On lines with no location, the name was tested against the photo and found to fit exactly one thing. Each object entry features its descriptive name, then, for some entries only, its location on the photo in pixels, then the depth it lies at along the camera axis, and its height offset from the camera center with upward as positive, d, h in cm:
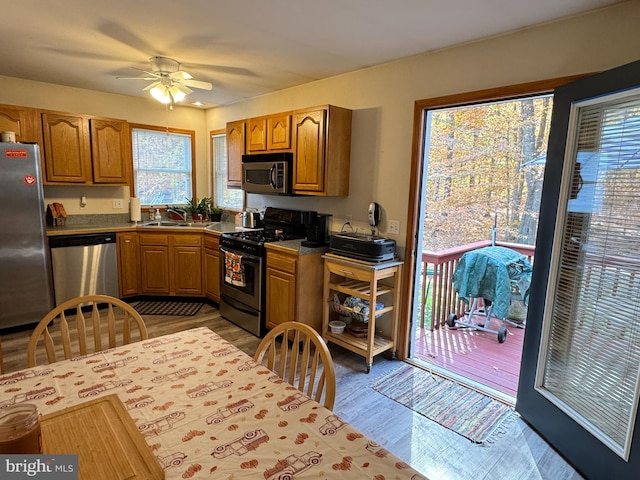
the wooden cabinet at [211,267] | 427 -98
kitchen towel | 366 -85
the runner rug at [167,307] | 420 -147
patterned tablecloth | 94 -70
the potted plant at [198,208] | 511 -35
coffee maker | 344 -40
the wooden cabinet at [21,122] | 364 +54
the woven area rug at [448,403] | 234 -147
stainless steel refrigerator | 334 -57
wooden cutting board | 85 -66
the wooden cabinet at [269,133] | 358 +52
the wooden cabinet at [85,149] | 392 +33
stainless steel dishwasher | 380 -91
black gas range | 352 -81
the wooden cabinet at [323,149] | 325 +34
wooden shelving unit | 292 -86
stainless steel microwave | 359 +12
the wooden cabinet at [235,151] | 414 +38
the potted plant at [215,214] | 520 -43
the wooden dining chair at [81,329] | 149 -65
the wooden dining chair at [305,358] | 131 -66
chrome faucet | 503 -42
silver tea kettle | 439 -41
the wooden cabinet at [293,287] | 322 -89
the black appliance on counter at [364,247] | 291 -47
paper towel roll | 462 -35
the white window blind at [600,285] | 182 -47
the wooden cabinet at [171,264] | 442 -98
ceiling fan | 309 +85
